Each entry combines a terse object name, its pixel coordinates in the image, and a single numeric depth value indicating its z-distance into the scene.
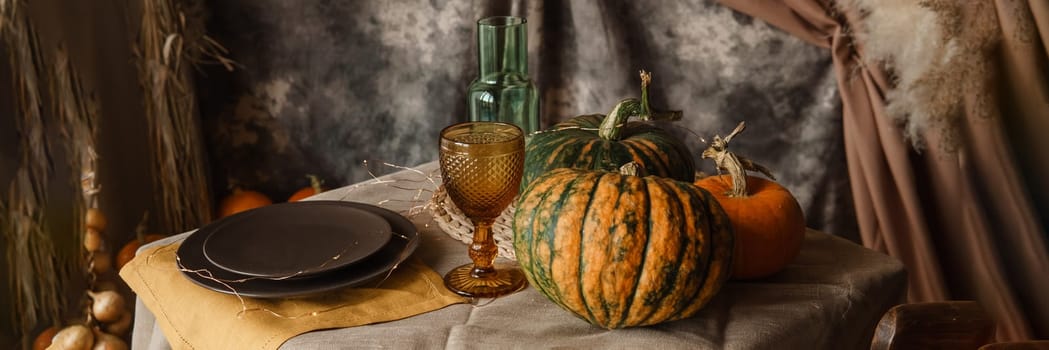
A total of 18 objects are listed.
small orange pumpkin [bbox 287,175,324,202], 2.28
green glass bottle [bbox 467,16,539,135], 1.38
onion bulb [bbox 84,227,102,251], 1.91
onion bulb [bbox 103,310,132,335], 1.89
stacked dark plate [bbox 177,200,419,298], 0.99
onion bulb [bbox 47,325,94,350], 1.74
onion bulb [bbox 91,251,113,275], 1.94
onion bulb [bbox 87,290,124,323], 1.85
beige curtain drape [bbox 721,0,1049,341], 1.61
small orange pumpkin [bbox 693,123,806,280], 1.02
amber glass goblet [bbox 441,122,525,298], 0.98
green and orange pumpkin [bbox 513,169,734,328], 0.88
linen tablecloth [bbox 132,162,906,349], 0.93
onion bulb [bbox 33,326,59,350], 1.77
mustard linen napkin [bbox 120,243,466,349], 0.96
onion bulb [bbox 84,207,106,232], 1.91
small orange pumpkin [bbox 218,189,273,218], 2.35
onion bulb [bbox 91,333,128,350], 1.81
